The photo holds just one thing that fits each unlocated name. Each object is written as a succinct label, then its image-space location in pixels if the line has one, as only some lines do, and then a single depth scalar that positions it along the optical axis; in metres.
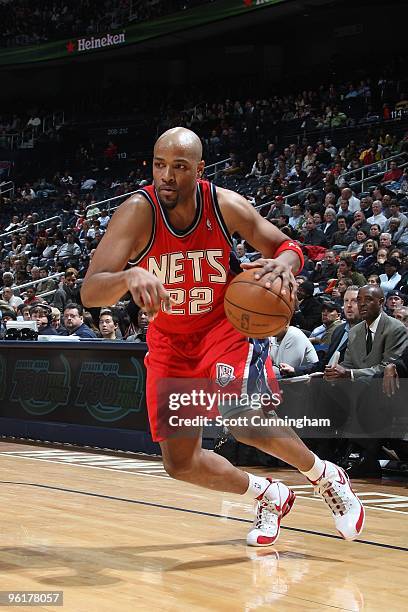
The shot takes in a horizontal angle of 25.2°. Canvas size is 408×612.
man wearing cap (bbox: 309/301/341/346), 8.64
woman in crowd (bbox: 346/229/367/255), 12.40
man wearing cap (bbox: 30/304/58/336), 11.88
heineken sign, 22.72
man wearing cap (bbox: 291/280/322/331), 9.57
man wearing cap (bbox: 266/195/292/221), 15.39
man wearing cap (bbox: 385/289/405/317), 8.55
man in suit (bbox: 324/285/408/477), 7.21
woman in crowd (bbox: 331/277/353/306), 9.70
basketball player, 4.12
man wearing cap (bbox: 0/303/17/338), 13.12
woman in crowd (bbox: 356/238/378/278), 11.49
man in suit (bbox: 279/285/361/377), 7.80
